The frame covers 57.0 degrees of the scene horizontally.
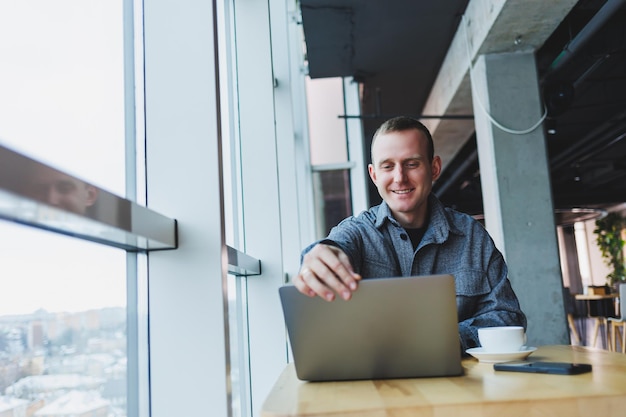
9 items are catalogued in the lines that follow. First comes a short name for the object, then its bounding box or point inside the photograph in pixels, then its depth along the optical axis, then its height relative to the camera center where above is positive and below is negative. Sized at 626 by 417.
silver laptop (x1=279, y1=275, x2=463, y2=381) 1.11 -0.09
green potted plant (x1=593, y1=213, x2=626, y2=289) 15.63 +0.78
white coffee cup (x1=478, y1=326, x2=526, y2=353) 1.32 -0.14
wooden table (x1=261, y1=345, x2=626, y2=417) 0.90 -0.19
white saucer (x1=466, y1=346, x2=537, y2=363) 1.29 -0.18
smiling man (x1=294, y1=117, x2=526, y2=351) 1.81 +0.15
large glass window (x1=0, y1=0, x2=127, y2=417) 0.91 +0.10
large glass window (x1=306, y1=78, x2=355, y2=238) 7.06 +1.70
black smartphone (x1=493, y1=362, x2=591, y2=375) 1.12 -0.18
